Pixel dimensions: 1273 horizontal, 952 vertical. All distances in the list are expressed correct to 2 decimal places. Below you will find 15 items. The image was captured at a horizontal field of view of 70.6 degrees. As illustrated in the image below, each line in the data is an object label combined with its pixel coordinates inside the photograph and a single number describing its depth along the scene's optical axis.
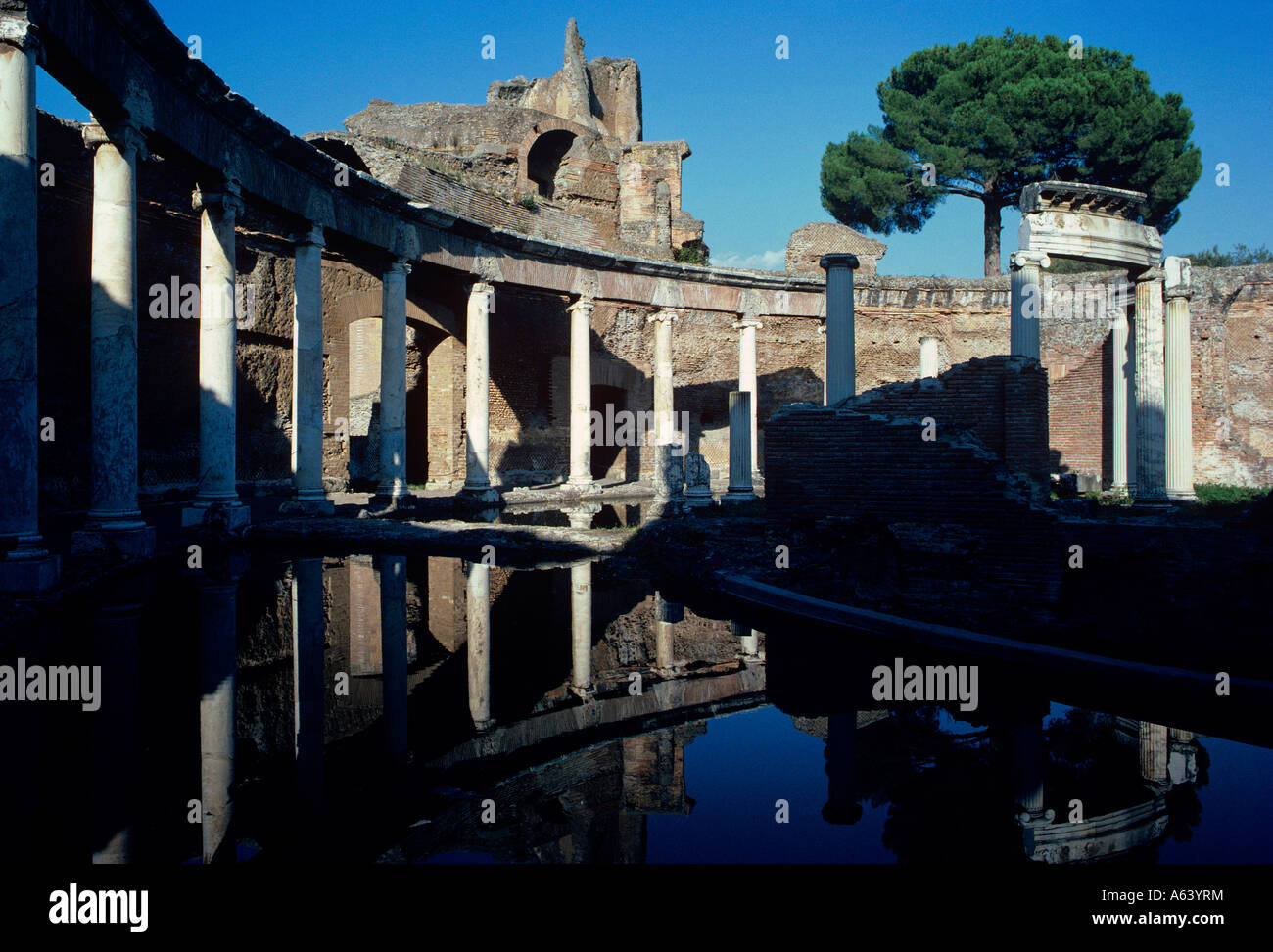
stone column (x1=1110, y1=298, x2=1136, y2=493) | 15.91
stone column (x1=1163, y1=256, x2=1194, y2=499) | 13.79
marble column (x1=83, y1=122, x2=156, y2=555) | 8.08
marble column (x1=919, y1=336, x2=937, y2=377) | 20.79
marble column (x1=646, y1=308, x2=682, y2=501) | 18.75
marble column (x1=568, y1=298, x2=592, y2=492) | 17.66
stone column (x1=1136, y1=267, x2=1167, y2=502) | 13.30
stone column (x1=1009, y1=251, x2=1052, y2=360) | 13.04
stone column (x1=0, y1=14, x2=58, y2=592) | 6.35
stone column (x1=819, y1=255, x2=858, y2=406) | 13.23
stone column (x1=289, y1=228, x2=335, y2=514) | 12.19
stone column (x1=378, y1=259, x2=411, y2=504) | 13.86
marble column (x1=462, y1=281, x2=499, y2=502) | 15.25
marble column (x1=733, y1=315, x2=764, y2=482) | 19.47
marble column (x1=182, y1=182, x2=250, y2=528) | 10.28
